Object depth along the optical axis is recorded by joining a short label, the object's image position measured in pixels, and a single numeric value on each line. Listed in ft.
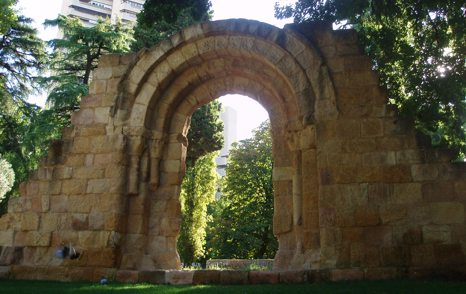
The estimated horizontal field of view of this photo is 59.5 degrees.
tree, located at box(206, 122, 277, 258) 79.92
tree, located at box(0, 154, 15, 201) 48.74
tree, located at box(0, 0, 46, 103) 56.90
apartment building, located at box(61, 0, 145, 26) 212.02
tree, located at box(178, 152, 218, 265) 72.28
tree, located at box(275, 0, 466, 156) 23.20
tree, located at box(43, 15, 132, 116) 50.59
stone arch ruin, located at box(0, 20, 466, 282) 20.61
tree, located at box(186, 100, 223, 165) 58.29
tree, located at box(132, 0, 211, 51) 56.59
